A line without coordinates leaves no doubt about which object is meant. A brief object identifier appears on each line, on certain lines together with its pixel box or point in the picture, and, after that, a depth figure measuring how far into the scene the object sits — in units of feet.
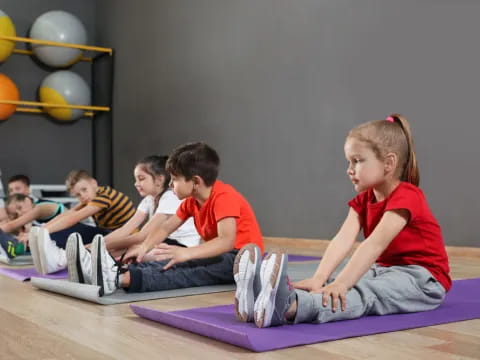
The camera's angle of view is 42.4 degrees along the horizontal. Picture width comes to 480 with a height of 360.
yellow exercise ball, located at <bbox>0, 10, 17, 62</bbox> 16.23
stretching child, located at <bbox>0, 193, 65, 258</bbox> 10.71
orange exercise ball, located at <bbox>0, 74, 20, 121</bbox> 16.20
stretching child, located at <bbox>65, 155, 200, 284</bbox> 7.72
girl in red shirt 4.28
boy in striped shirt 9.37
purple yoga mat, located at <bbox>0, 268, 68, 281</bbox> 7.68
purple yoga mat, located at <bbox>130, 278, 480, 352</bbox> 3.82
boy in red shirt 6.05
